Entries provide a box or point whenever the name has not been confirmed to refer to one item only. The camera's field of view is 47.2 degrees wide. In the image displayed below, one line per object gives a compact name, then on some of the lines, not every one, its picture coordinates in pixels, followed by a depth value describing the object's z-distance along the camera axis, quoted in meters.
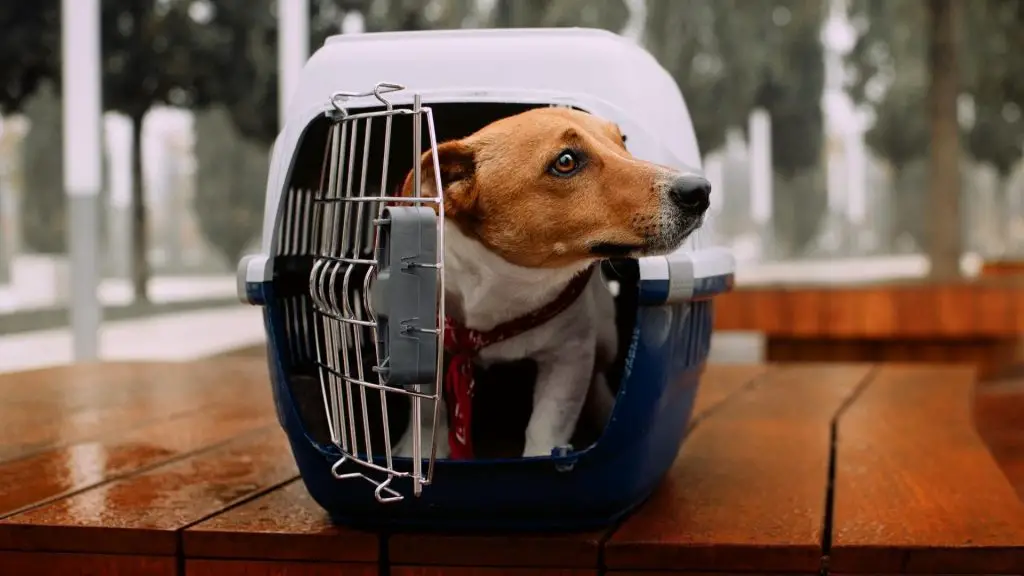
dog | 1.07
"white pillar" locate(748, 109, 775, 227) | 5.57
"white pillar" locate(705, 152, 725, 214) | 5.12
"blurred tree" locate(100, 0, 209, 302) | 3.69
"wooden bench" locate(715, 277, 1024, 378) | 3.66
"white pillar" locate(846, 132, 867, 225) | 5.80
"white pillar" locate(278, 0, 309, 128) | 3.64
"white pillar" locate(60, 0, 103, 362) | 3.48
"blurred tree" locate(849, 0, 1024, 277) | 5.24
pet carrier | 1.13
